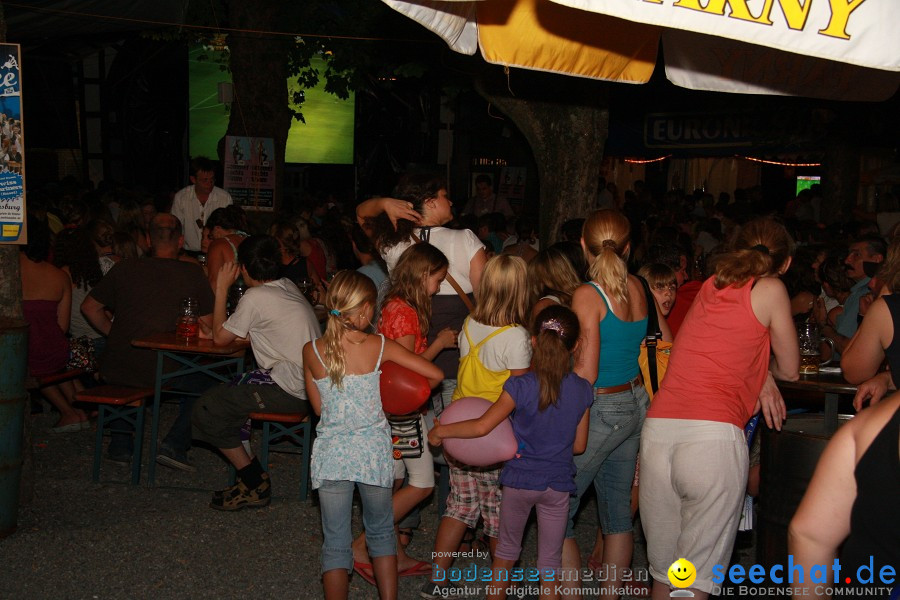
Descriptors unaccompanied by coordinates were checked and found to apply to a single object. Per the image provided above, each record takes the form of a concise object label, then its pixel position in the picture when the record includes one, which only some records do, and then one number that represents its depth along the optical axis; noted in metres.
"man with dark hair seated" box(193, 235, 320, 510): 5.84
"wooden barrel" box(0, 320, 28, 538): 5.25
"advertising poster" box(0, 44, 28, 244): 5.27
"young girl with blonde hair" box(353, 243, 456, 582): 4.77
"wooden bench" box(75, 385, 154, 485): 6.33
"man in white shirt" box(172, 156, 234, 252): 9.89
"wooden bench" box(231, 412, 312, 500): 5.97
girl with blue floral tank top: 4.21
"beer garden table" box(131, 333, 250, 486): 6.12
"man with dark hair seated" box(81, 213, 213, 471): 6.62
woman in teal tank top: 4.35
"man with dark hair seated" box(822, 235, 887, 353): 5.76
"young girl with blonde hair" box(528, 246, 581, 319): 4.82
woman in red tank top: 3.76
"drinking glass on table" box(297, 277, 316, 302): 7.68
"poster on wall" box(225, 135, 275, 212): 11.12
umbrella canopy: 4.39
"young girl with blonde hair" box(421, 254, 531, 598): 4.48
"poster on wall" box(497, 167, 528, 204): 16.31
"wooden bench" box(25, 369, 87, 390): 7.10
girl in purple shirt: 4.11
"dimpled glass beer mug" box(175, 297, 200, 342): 6.32
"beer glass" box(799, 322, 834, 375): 4.92
